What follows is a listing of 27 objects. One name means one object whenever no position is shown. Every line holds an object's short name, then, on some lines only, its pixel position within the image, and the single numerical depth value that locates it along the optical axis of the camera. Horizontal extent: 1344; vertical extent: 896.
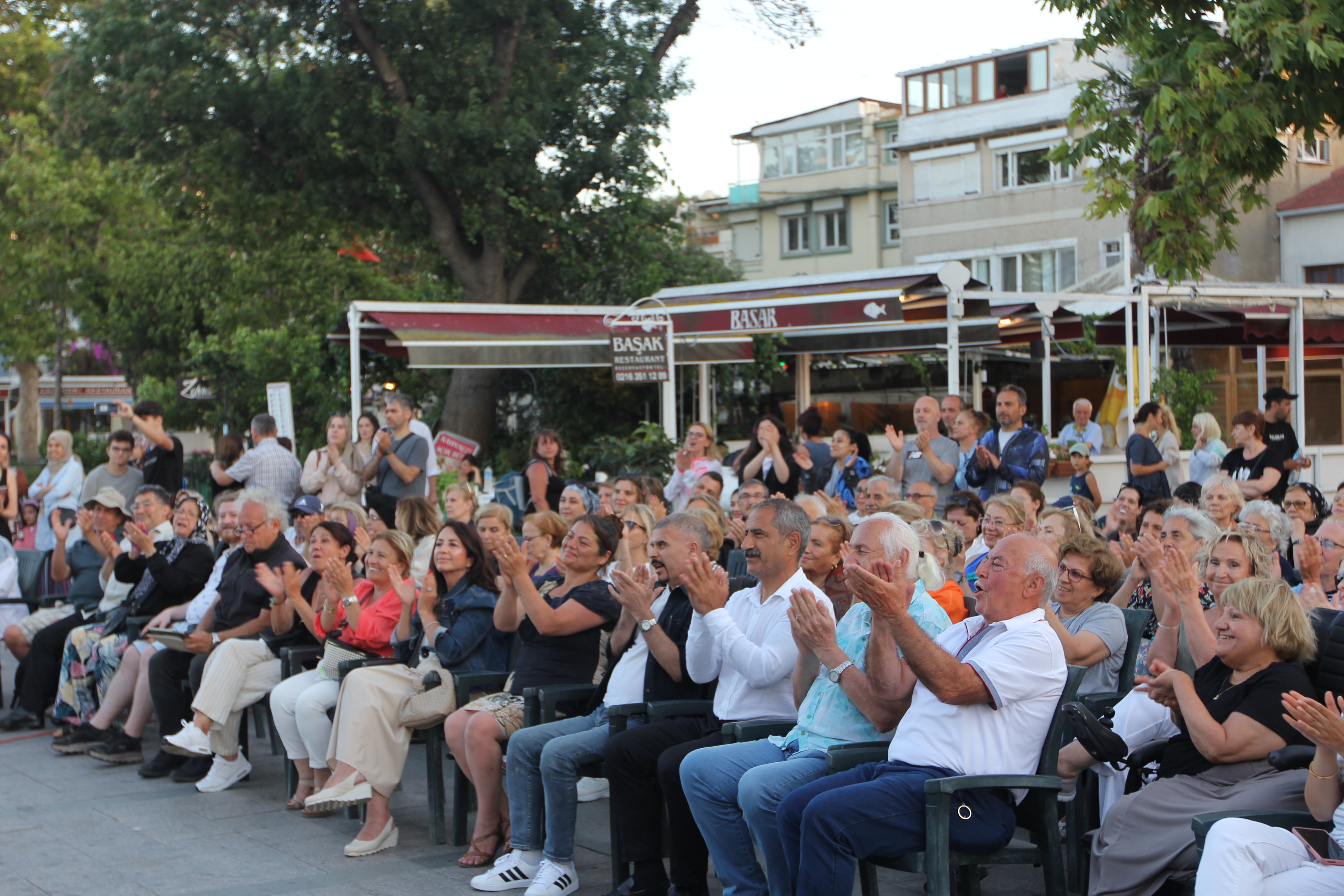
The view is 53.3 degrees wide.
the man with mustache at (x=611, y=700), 5.25
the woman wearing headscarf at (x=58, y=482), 11.25
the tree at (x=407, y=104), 18.91
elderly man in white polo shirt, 3.98
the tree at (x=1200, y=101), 8.02
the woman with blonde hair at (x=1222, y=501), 6.85
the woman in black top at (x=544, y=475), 10.48
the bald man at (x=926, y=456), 8.97
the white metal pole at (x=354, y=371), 12.73
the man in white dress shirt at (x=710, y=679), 4.90
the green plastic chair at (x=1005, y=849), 3.93
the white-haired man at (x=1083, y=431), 13.46
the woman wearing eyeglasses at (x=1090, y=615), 5.06
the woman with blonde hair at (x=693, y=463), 10.55
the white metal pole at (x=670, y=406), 13.62
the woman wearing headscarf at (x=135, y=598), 8.07
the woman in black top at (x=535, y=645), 5.71
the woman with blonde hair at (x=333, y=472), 10.70
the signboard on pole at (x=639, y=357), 13.30
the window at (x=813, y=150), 43.00
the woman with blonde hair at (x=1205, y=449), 10.99
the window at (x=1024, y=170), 34.62
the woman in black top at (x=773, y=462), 10.11
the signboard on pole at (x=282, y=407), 14.55
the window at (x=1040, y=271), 34.38
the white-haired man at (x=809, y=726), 4.34
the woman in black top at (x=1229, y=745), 3.93
